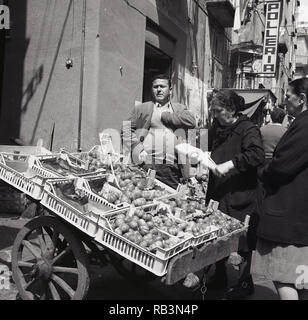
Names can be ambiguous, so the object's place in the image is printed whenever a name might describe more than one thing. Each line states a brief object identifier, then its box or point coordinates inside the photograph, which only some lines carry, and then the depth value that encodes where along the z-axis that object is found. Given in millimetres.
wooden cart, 2807
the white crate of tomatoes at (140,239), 2732
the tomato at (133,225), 2992
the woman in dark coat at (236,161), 3701
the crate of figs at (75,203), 2990
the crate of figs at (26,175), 3168
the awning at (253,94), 16625
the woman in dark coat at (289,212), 2666
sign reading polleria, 18203
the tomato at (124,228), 2930
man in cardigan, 4617
